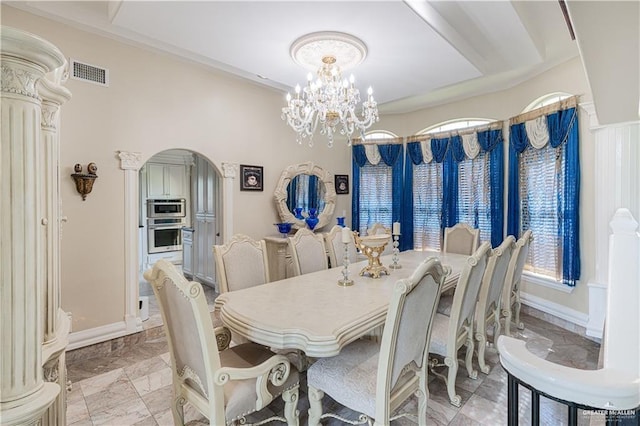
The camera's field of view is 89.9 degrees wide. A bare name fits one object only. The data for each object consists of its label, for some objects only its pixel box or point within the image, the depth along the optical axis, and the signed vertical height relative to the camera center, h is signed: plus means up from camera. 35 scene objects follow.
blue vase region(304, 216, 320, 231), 4.75 -0.12
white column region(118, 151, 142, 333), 3.18 -0.24
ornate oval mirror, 4.59 +0.30
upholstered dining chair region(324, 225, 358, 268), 3.48 -0.37
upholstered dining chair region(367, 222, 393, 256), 4.00 -0.25
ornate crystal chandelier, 2.84 +1.16
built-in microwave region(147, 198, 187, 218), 6.32 +0.11
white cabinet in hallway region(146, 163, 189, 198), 6.27 +0.66
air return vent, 2.85 +1.29
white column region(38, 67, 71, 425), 1.33 -0.11
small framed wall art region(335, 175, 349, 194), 5.45 +0.49
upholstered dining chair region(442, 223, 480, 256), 4.09 -0.35
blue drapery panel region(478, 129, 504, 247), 4.27 +0.39
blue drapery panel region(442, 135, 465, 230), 4.76 +0.46
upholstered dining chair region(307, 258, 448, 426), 1.42 -0.81
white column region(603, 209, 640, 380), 0.91 -0.30
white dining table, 1.54 -0.56
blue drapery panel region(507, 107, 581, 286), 3.44 +0.27
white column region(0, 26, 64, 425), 0.94 -0.05
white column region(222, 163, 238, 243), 4.01 +0.20
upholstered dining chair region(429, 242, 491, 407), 2.02 -0.73
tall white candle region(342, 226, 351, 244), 2.41 -0.18
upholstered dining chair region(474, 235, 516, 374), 2.37 -0.58
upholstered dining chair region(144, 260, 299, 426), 1.36 -0.73
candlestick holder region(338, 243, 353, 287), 2.40 -0.49
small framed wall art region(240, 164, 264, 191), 4.20 +0.47
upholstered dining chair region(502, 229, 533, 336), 2.88 -0.57
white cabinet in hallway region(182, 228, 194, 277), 5.49 -0.66
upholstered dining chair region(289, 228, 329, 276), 3.03 -0.39
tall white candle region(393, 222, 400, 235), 3.07 -0.16
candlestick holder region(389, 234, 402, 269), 3.06 -0.49
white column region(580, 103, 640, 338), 3.00 +0.25
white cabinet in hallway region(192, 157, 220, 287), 4.80 -0.12
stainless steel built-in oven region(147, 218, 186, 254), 6.39 -0.43
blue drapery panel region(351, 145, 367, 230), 5.57 +0.59
